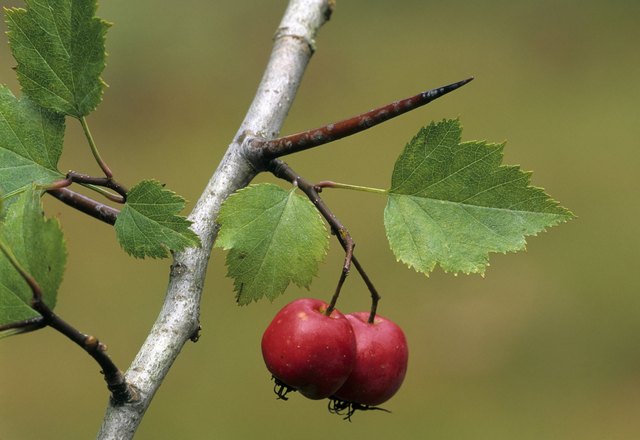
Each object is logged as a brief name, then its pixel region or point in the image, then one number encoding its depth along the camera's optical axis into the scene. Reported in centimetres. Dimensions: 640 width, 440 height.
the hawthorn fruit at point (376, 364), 89
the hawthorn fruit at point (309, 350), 88
